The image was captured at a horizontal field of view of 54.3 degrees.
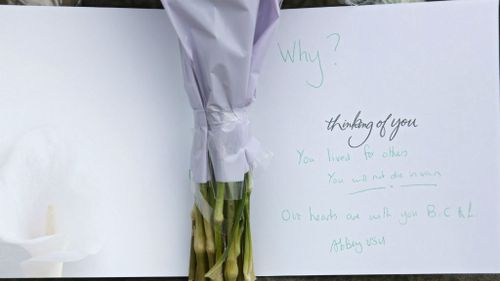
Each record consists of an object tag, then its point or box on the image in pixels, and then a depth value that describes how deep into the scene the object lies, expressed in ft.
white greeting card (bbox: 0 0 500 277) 1.64
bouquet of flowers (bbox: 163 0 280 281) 1.41
